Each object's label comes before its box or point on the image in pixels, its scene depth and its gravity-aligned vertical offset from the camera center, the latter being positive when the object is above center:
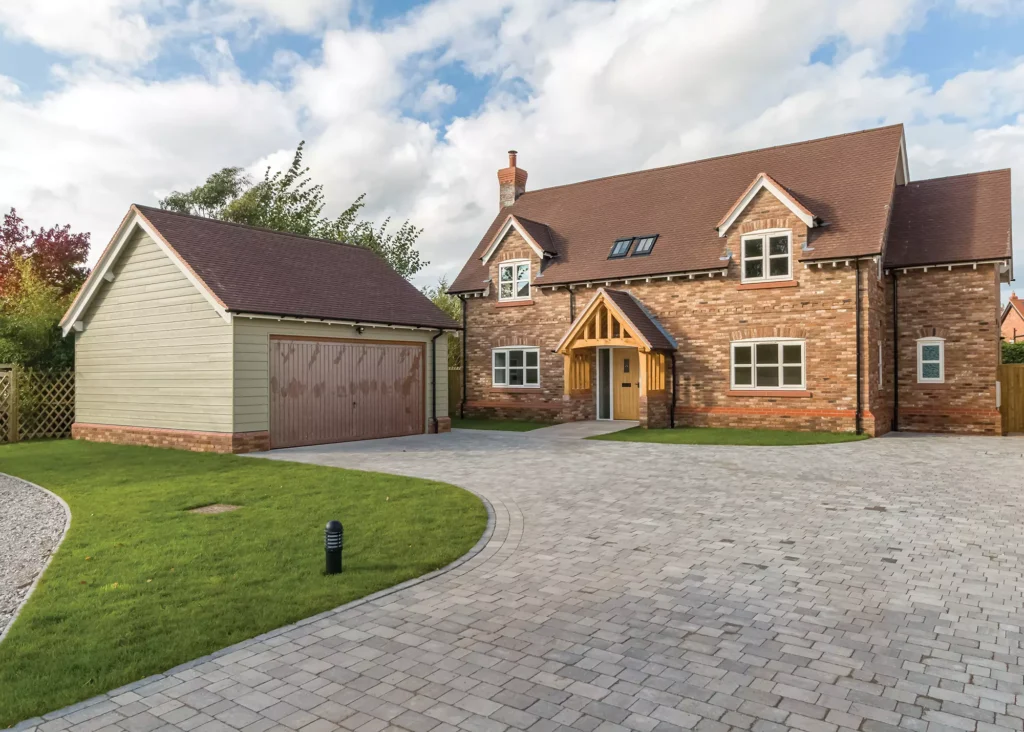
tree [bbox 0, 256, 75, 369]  20.62 +1.33
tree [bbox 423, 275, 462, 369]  48.31 +5.27
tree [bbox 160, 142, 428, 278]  38.00 +9.79
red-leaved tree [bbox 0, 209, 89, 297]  30.06 +5.47
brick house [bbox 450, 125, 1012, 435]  20.31 +2.31
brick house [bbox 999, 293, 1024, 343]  61.55 +4.86
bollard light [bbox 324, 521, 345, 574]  6.56 -1.61
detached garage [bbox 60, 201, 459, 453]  16.12 +0.80
